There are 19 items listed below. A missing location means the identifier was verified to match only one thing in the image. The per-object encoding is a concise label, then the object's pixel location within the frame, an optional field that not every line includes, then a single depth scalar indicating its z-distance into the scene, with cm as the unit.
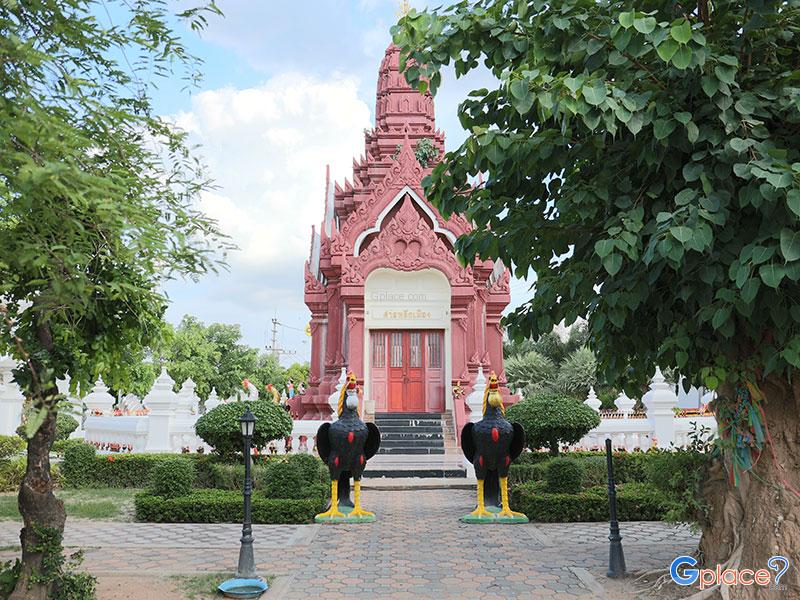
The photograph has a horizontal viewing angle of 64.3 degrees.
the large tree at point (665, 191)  402
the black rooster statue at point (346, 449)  948
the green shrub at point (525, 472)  1146
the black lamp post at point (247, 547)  612
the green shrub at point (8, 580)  479
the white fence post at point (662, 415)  1377
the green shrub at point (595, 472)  1143
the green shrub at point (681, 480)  561
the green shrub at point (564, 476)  980
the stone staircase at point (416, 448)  1352
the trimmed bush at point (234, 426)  1144
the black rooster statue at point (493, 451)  941
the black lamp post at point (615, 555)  617
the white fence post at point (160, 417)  1395
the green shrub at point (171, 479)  981
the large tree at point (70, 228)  339
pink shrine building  1866
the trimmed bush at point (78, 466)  1249
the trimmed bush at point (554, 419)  1162
